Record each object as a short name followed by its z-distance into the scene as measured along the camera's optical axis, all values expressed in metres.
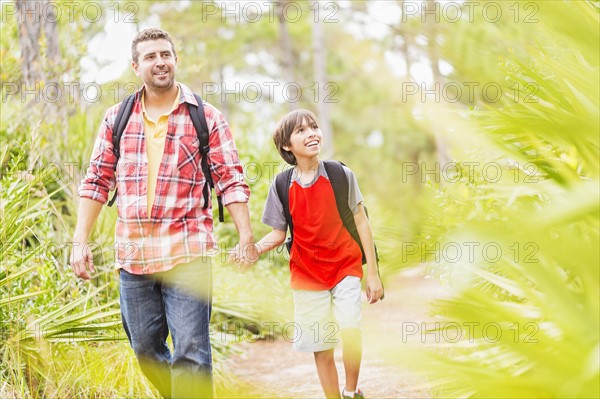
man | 3.50
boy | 3.91
